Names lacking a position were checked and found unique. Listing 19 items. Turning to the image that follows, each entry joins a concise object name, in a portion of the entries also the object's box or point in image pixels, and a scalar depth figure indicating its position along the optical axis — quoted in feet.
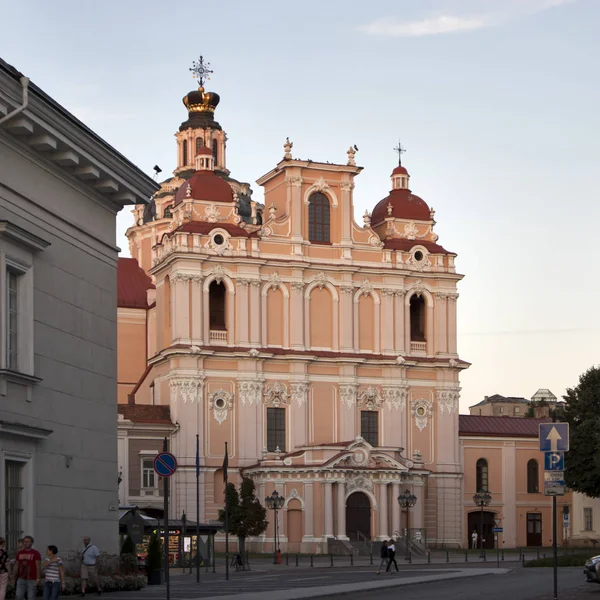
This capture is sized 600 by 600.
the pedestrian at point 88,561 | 99.68
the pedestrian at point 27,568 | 83.56
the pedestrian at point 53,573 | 87.15
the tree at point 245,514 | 220.64
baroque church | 283.59
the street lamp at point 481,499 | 271.49
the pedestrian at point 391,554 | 186.16
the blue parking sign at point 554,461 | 95.76
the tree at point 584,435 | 304.50
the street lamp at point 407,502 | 259.19
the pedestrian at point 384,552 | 190.68
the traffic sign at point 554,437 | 95.81
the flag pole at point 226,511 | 159.95
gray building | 89.76
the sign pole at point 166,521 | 88.77
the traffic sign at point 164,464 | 93.40
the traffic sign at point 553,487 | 95.90
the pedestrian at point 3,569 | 81.00
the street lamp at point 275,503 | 243.58
